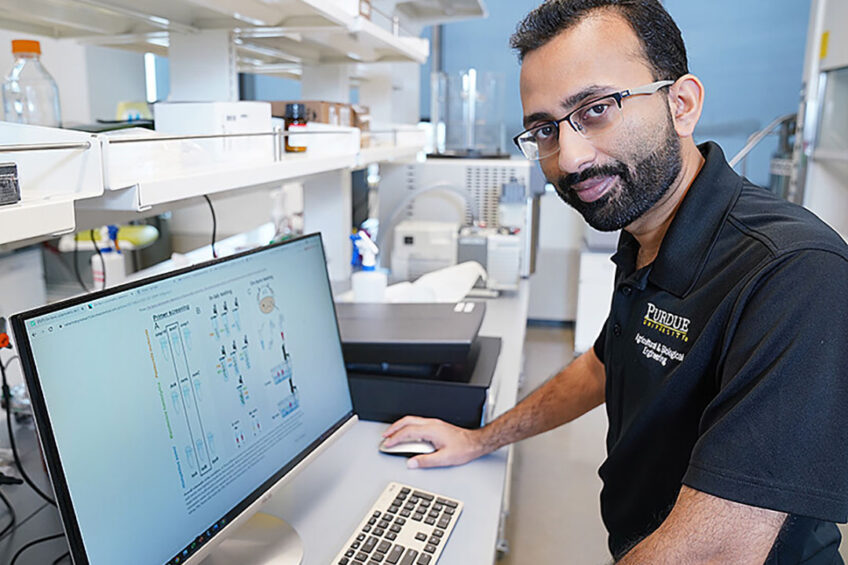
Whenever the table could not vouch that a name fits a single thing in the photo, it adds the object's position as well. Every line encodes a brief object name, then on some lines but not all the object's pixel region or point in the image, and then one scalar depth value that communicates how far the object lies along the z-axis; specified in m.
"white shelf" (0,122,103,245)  0.63
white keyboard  0.90
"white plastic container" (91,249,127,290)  1.89
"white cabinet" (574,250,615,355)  3.77
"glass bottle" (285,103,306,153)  1.43
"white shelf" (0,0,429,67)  1.23
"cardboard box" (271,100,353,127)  1.59
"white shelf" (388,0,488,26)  2.80
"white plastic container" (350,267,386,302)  1.72
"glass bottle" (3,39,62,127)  1.24
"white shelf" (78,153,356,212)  0.81
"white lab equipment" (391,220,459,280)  2.45
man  0.73
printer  1.26
